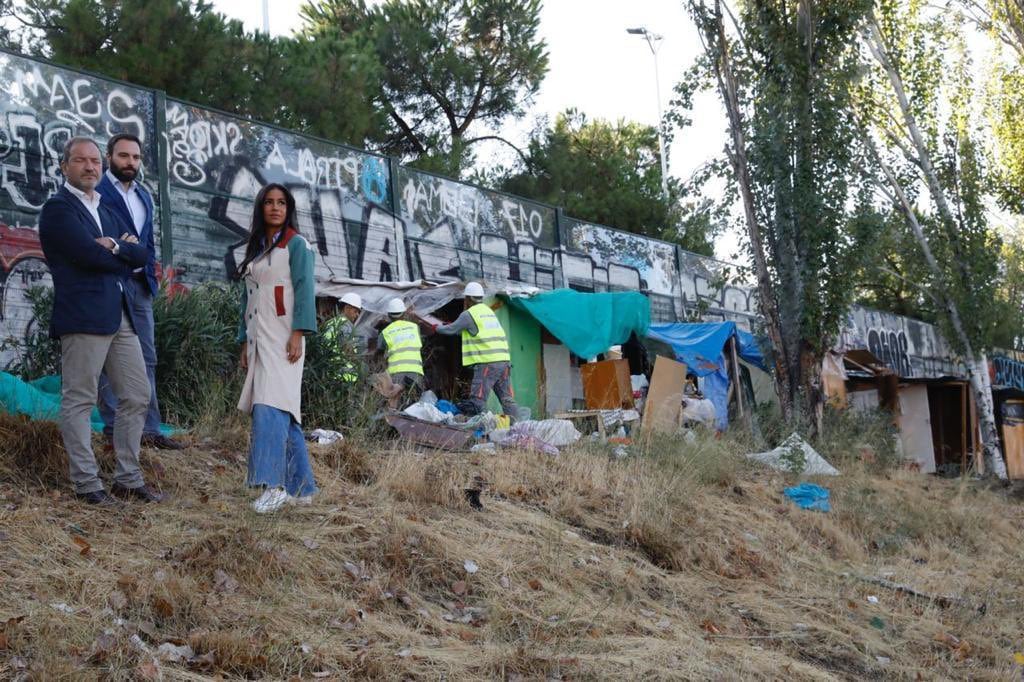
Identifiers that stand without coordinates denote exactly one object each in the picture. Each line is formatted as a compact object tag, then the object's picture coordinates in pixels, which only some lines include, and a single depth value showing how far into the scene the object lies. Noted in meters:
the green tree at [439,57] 28.97
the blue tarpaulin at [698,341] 16.33
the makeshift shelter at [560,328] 14.45
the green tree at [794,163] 16.42
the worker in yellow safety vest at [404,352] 11.75
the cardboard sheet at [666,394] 13.08
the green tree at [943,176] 22.22
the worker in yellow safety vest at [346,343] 9.93
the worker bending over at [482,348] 12.26
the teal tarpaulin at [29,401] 7.19
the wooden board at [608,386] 14.38
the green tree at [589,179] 31.34
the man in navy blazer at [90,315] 5.83
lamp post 33.91
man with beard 6.41
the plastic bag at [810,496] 10.38
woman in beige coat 6.15
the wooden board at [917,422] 22.98
